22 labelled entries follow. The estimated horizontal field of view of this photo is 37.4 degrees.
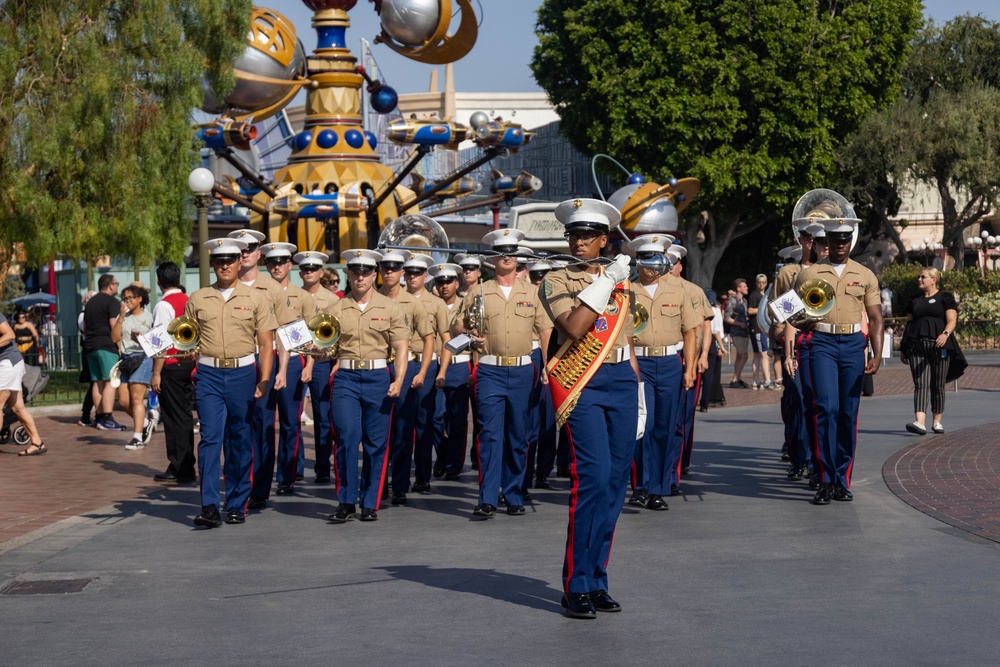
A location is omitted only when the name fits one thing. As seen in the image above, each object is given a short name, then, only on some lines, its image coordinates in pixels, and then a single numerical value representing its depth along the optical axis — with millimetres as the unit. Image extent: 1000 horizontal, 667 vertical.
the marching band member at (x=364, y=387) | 10086
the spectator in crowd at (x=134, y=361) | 15133
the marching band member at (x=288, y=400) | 11828
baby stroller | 16031
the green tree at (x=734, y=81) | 40094
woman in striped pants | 15008
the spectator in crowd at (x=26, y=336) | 19953
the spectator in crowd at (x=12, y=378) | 14148
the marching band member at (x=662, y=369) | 10672
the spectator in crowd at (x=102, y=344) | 17609
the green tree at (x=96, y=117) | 21125
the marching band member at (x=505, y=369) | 10383
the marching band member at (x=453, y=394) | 12508
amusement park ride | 26125
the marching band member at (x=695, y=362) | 11234
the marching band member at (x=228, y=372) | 9922
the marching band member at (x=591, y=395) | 6867
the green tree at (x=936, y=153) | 43469
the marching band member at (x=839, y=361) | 10500
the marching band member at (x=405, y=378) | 10672
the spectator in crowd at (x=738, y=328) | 24317
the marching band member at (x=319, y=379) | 12095
